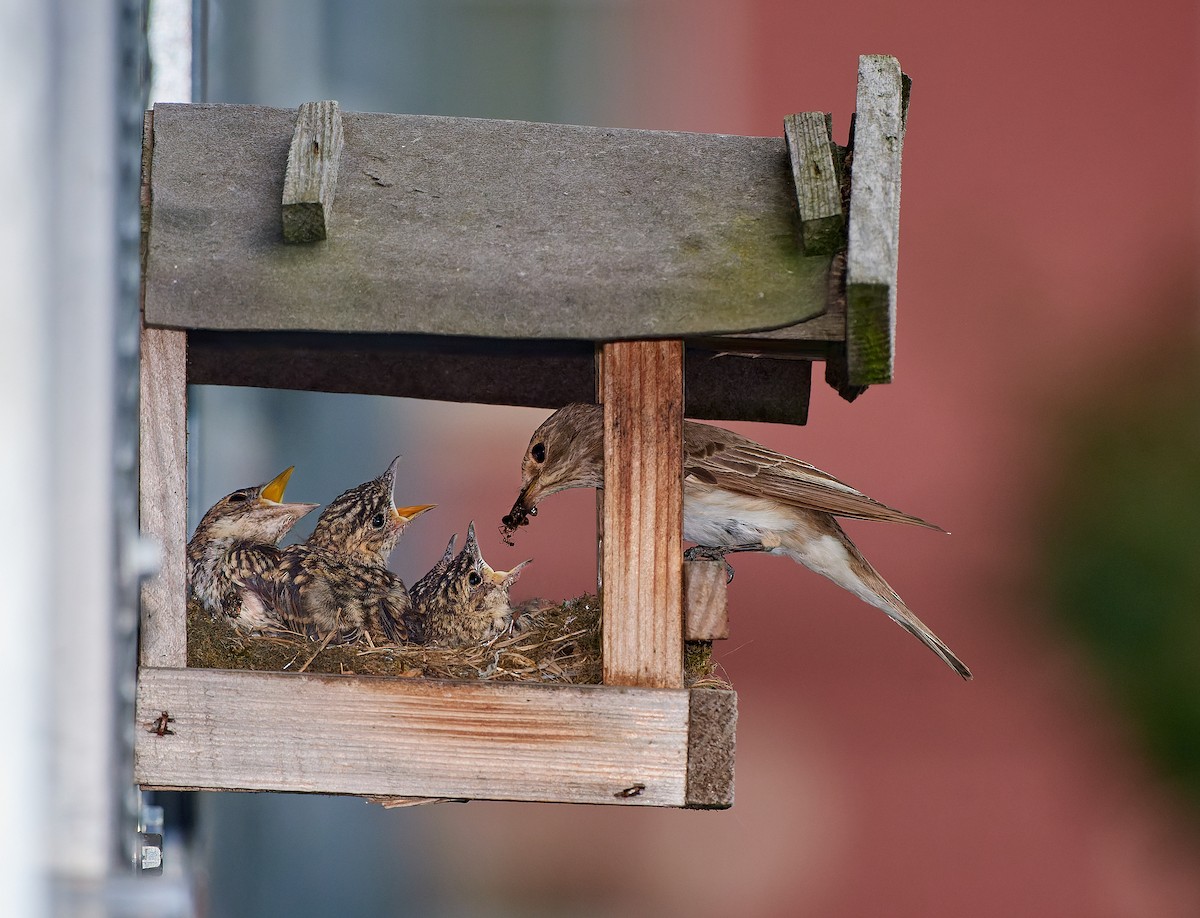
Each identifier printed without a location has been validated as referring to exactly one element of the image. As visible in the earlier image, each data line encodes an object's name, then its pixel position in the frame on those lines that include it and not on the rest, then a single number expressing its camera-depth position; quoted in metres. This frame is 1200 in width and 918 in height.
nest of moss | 5.94
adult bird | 7.05
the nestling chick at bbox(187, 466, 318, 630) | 7.47
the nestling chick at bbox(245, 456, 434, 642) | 7.22
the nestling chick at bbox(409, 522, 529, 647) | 7.52
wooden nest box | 5.57
